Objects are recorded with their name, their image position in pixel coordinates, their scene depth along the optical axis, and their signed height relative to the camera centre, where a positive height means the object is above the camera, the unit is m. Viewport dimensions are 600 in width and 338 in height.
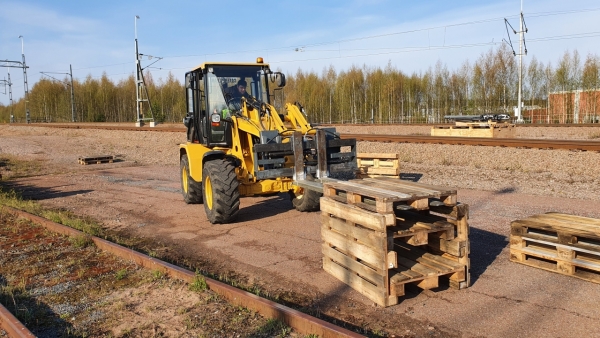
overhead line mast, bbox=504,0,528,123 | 38.50 +6.44
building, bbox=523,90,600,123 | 39.00 +0.79
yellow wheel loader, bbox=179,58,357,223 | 8.38 -0.28
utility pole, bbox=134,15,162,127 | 41.28 +4.75
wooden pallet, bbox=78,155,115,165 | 21.66 -1.12
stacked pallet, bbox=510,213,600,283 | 5.54 -1.46
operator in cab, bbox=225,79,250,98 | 9.96 +0.78
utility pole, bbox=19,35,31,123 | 62.73 +7.81
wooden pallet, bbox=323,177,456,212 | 5.06 -0.74
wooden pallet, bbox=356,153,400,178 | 13.69 -1.14
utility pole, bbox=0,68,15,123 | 73.16 +7.76
